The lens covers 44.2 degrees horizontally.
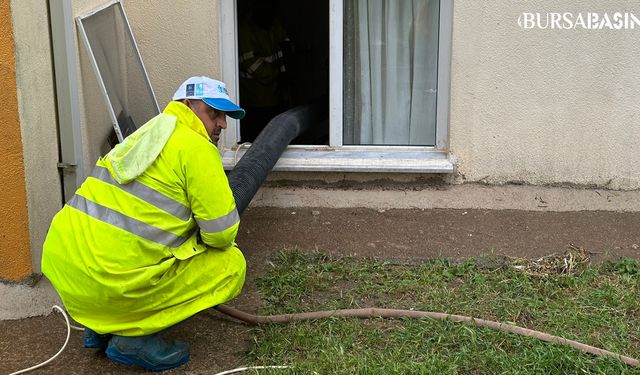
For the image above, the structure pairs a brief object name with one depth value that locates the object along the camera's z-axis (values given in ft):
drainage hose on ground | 13.52
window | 19.20
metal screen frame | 15.37
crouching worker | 11.90
